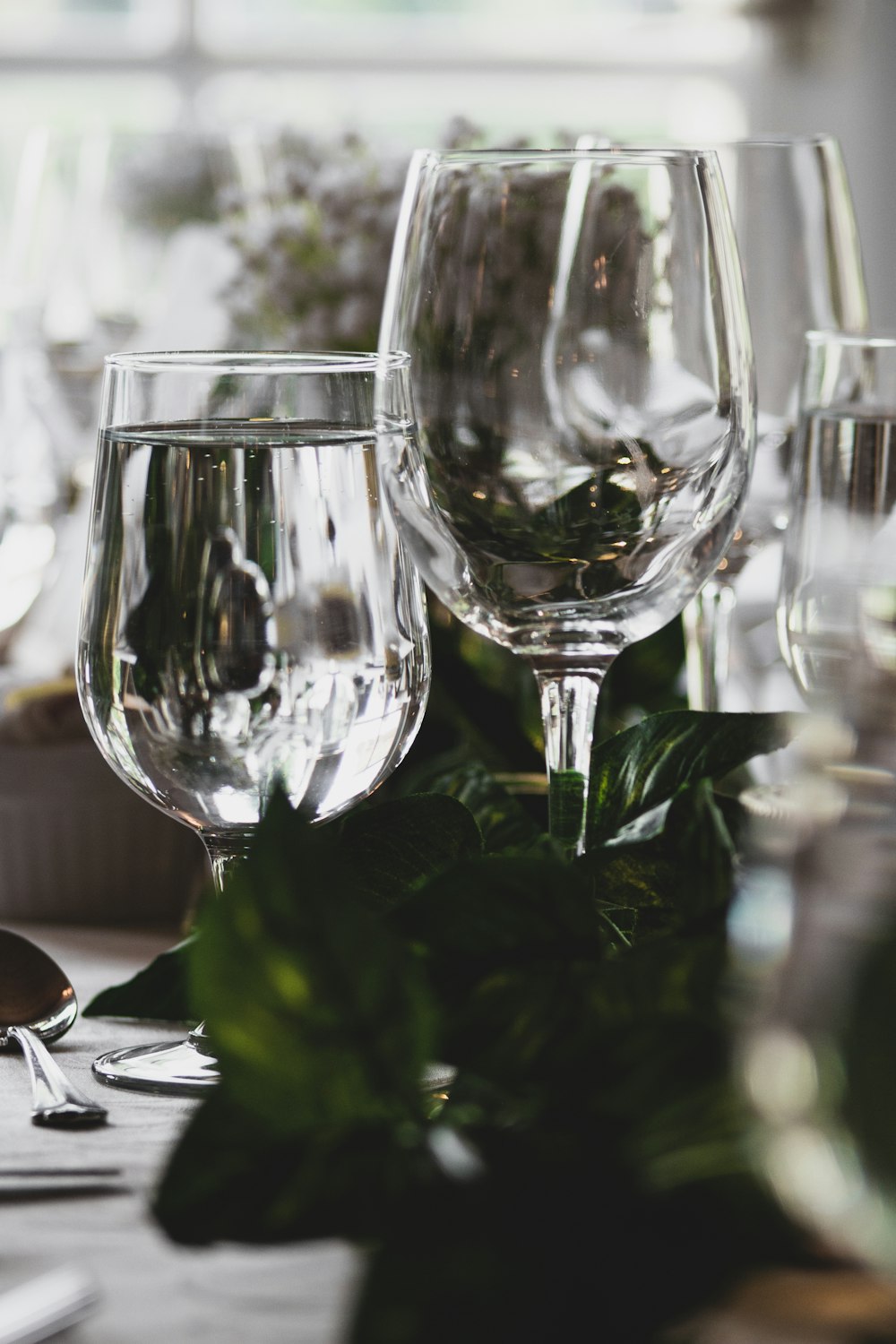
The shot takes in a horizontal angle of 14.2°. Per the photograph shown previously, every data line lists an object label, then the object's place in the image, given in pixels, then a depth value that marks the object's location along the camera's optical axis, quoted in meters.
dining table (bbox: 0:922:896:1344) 0.66
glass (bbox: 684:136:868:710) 0.98
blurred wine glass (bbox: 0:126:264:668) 2.08
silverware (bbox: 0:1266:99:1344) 0.66
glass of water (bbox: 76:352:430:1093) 0.77
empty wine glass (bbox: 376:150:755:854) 0.77
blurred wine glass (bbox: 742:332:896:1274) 0.62
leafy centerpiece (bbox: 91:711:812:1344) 0.64
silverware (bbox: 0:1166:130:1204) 0.73
